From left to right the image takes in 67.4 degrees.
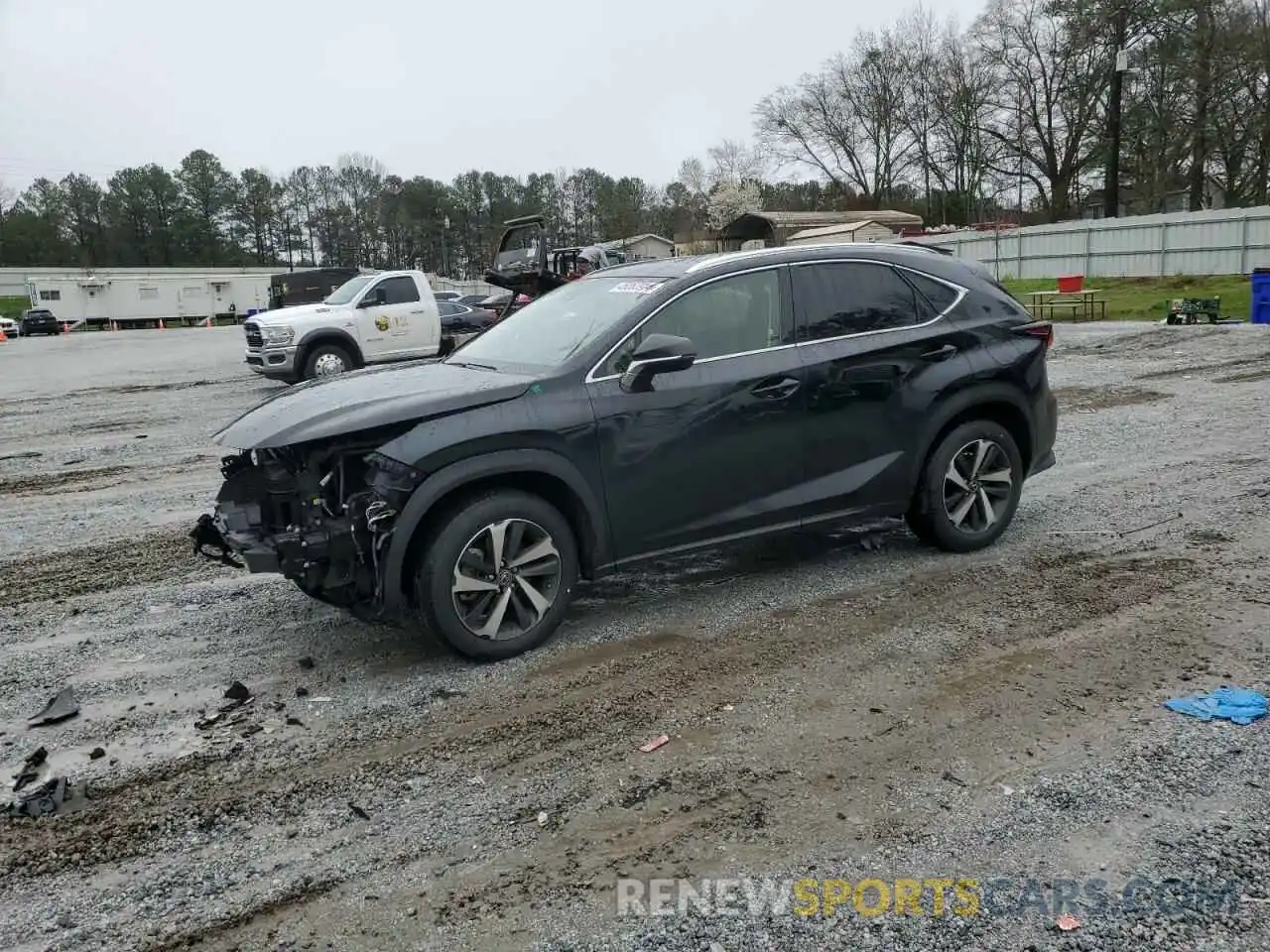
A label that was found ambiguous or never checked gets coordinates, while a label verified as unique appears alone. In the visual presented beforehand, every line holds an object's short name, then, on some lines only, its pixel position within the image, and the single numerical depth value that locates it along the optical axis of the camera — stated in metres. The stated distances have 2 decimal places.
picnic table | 23.45
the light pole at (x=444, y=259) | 92.19
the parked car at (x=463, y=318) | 23.44
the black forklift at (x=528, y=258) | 18.48
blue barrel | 18.03
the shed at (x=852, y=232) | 45.47
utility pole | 29.02
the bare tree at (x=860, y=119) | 69.62
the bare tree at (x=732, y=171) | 80.56
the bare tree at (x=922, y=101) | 67.00
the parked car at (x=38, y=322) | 49.28
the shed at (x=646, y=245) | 75.71
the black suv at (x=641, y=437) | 4.27
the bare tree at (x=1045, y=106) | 51.85
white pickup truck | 15.46
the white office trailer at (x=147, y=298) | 55.06
